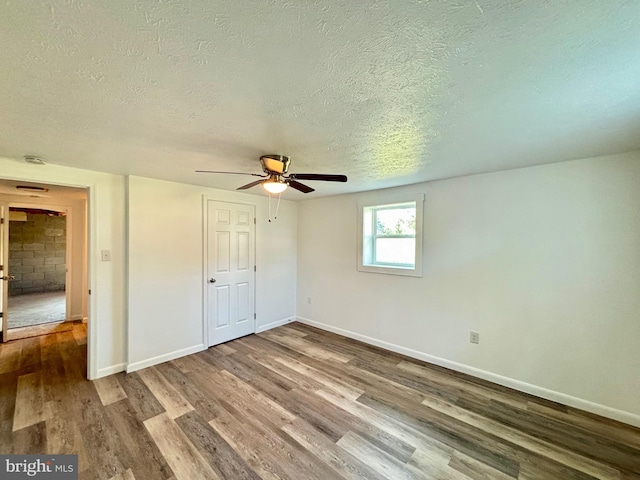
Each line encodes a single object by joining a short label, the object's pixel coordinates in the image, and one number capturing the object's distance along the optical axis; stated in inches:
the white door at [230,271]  143.8
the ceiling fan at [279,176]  80.3
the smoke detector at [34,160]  90.0
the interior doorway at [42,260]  154.3
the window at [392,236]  131.0
